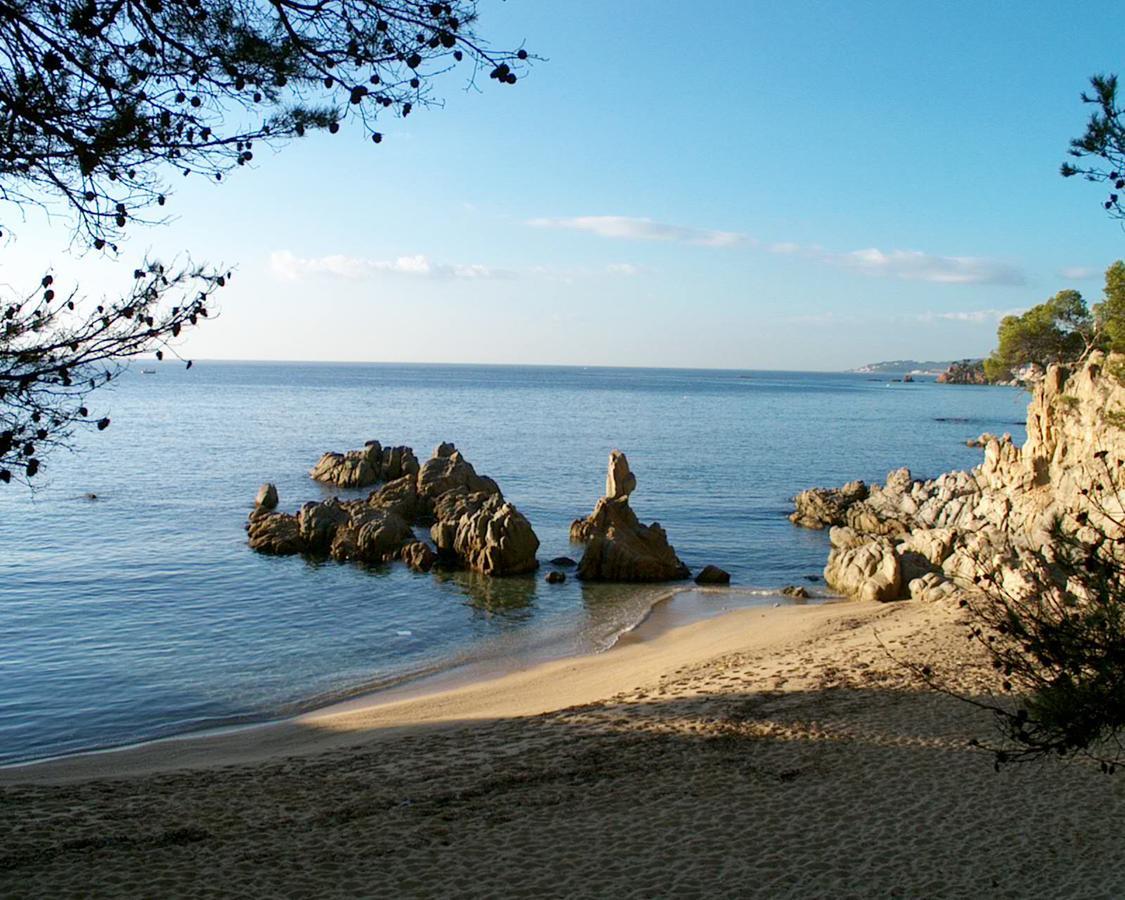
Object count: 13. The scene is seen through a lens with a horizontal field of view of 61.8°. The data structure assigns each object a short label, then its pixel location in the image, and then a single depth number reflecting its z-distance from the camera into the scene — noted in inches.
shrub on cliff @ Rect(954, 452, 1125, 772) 223.5
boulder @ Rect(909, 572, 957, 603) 1022.6
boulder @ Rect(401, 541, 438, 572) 1328.7
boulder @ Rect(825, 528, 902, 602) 1123.9
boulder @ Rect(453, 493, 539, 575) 1306.6
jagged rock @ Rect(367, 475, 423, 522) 1721.2
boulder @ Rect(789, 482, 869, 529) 1784.0
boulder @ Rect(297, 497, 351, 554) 1428.4
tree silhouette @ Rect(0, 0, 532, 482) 283.1
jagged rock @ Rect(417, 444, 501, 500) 1784.0
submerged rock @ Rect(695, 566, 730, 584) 1282.0
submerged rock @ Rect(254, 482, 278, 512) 1842.3
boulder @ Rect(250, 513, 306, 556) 1424.7
